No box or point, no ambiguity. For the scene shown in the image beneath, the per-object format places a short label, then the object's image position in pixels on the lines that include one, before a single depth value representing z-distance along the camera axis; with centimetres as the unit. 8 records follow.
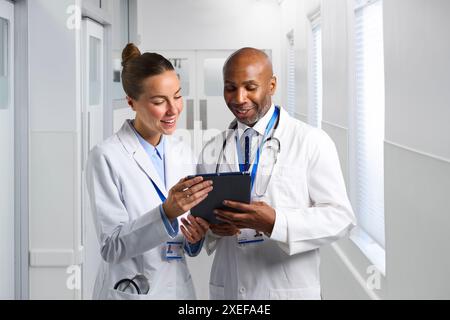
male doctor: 175
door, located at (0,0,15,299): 315
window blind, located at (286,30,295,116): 833
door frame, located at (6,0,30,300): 333
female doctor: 159
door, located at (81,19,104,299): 384
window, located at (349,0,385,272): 362
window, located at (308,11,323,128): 622
